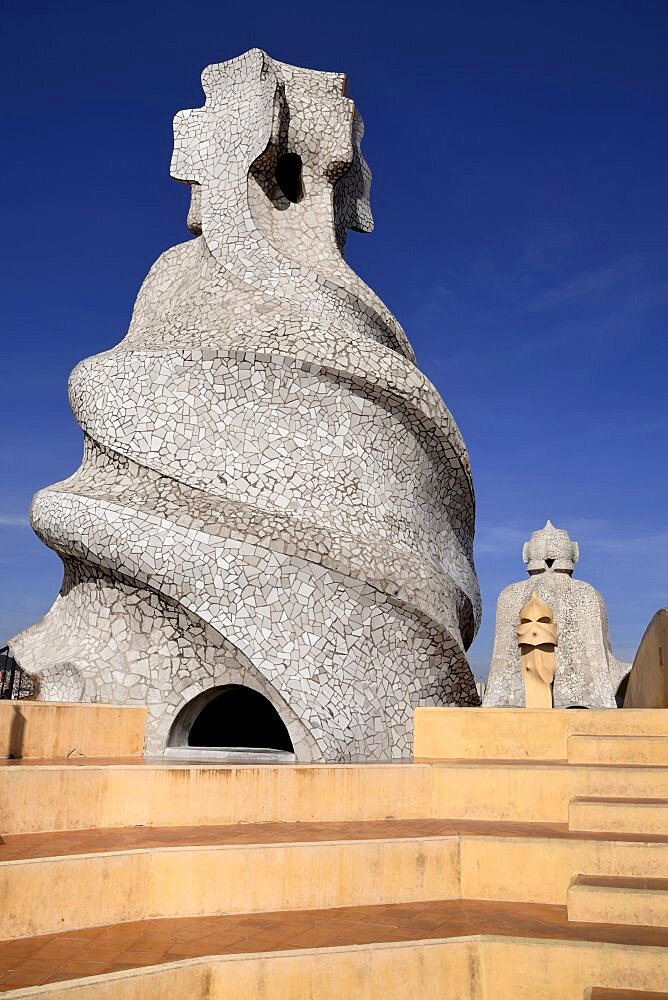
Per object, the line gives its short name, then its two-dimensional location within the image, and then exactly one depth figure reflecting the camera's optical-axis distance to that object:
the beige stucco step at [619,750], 6.99
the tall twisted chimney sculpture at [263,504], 8.50
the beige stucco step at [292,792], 5.80
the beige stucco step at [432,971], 4.21
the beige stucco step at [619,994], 4.19
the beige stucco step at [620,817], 5.82
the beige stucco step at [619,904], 4.88
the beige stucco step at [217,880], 4.66
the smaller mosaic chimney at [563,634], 19.78
